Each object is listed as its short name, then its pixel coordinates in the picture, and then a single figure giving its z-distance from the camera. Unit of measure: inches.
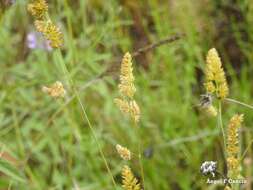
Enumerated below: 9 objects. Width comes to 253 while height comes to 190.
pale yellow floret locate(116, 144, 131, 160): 18.7
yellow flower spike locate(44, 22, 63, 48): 18.2
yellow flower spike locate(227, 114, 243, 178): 17.8
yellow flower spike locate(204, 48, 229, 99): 17.7
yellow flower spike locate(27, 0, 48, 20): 18.0
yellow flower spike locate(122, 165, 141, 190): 17.4
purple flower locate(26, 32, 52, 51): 36.2
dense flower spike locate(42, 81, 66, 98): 19.3
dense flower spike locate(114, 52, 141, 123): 18.0
